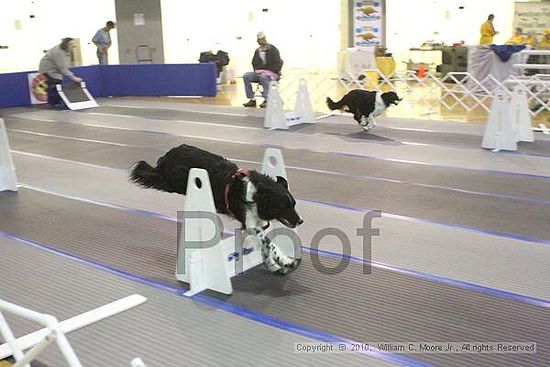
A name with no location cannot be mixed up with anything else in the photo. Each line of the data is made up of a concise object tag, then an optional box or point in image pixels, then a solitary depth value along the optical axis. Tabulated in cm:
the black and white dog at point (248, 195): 354
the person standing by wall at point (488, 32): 1500
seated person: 1174
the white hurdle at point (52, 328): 197
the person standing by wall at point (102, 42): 1455
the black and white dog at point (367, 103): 855
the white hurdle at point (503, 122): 734
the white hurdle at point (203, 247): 354
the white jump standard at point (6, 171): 592
